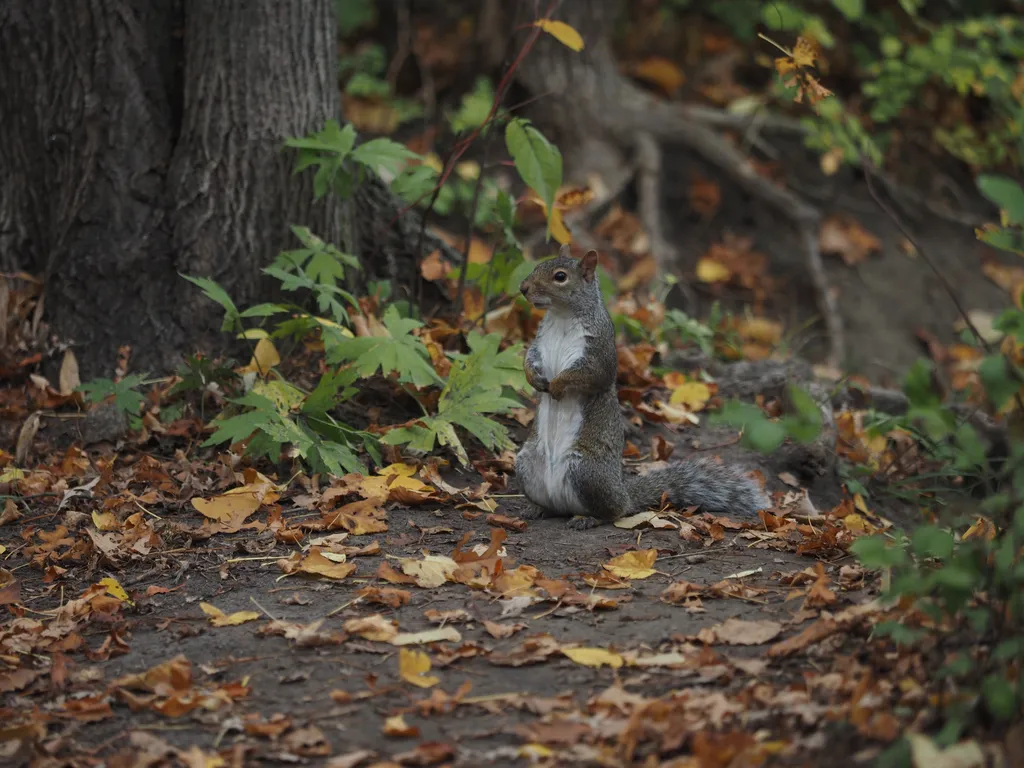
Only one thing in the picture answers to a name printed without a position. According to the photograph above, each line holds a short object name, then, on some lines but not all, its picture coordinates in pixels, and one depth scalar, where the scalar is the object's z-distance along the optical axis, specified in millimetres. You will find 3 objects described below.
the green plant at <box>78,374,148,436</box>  10023
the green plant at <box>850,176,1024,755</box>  5270
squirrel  9172
